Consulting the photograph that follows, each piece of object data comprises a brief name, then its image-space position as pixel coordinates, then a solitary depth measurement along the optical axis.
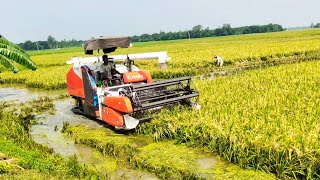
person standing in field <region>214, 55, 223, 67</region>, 18.97
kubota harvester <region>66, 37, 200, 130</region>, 6.79
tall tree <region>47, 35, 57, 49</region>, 138.75
